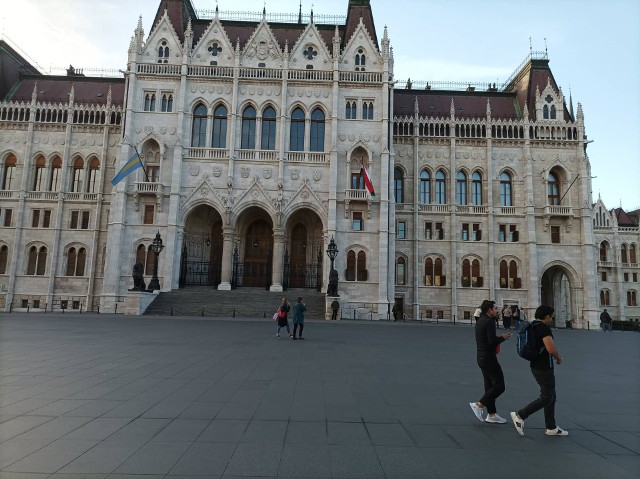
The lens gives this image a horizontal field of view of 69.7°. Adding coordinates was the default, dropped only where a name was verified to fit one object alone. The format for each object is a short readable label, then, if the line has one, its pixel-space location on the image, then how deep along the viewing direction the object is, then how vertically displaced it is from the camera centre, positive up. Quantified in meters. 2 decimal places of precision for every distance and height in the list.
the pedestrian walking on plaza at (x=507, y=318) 31.88 -1.14
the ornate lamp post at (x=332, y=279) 31.70 +1.17
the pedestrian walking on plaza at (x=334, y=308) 31.30 -0.84
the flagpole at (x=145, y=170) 36.78 +9.62
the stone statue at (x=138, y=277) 31.00 +0.86
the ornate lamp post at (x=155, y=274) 31.84 +1.20
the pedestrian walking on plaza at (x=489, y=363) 6.74 -0.94
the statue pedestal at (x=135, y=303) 30.28 -0.87
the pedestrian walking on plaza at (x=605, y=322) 36.09 -1.38
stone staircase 31.22 -0.72
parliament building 37.06 +9.85
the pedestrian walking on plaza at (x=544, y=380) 6.14 -1.05
